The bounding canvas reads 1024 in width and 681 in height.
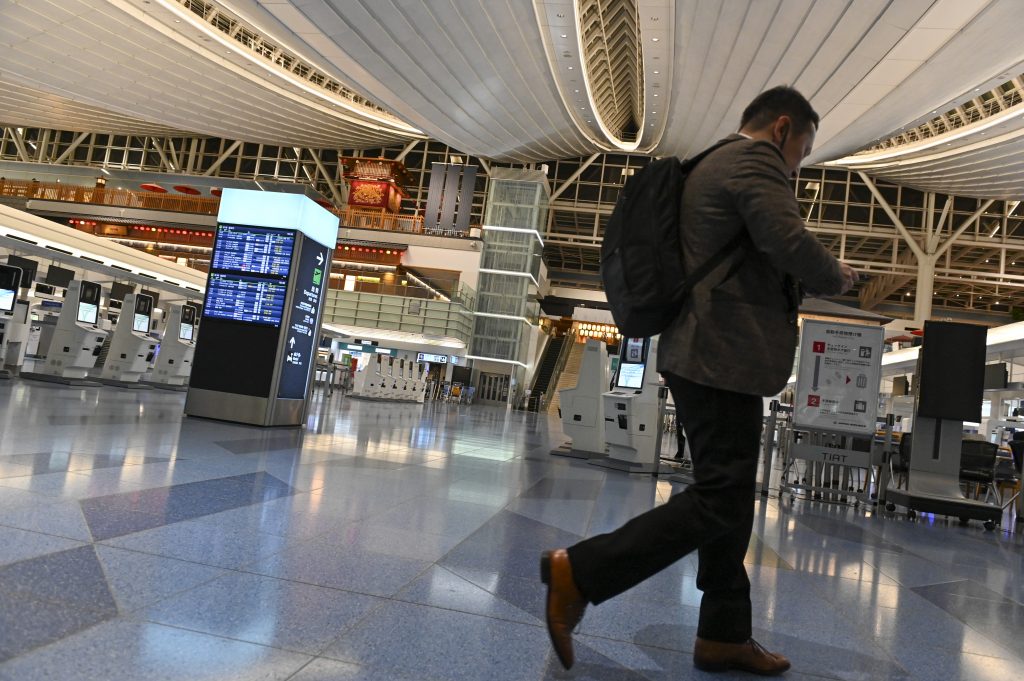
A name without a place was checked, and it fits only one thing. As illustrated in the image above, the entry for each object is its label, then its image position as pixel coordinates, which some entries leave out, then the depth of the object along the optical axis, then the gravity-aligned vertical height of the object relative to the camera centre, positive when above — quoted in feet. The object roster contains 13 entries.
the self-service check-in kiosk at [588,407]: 26.68 -0.38
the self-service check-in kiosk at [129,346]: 38.14 -0.55
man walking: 5.61 +0.24
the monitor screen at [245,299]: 22.97 +1.56
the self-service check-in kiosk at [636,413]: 24.89 -0.32
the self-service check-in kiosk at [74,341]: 35.06 -0.67
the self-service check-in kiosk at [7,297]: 30.60 +0.82
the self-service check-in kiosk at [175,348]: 41.83 -0.40
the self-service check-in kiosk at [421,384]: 75.10 -0.96
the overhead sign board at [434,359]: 104.78 +2.41
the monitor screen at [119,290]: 50.03 +2.89
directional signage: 23.39 +1.31
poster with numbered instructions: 21.75 +1.59
